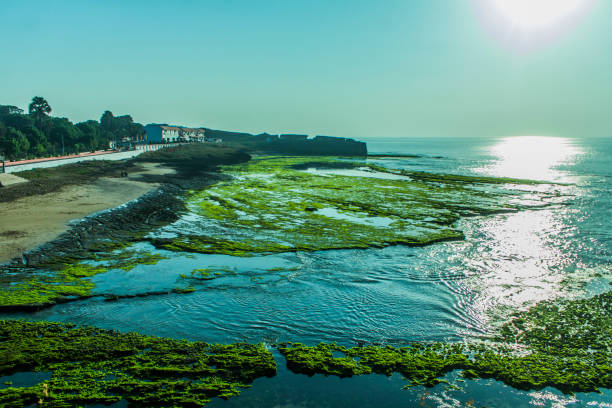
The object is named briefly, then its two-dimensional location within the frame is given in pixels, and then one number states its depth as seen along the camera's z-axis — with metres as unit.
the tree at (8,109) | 152.74
